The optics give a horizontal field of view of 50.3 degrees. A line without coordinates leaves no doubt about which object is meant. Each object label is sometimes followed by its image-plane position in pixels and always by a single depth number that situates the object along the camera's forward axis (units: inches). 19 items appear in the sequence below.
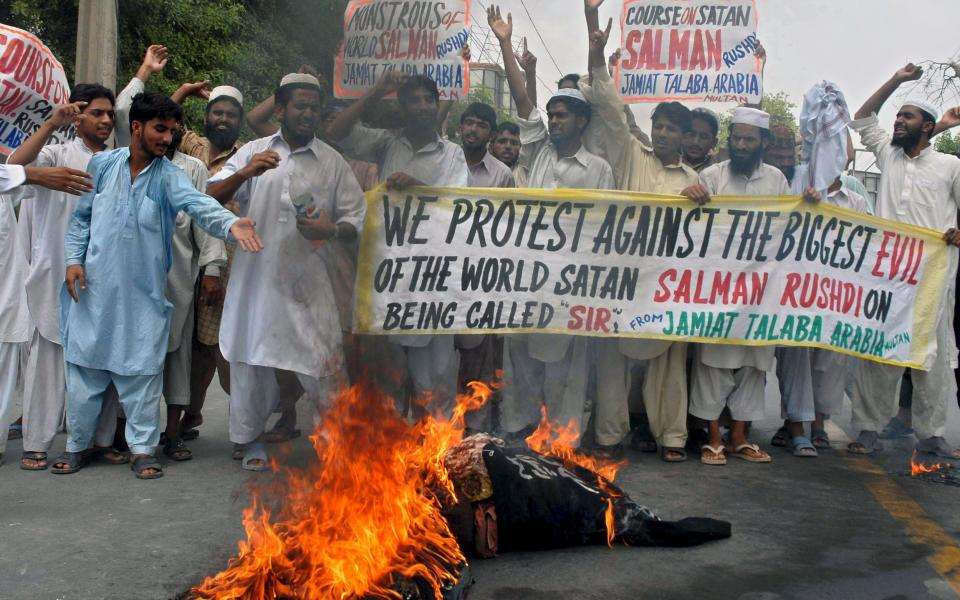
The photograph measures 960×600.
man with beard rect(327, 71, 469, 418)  236.1
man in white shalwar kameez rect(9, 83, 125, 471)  221.6
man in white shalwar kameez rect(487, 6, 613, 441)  244.2
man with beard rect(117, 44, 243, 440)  242.1
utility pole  365.1
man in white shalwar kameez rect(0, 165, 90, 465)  222.5
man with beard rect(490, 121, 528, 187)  319.0
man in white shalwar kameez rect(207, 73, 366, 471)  216.7
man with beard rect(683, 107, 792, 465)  244.4
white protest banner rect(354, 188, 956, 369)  232.8
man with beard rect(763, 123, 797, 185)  287.0
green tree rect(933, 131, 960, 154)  939.2
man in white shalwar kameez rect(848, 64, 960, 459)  258.5
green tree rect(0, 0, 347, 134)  528.9
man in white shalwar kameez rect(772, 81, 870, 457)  257.8
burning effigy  131.6
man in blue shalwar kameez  213.2
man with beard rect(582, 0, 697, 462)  244.7
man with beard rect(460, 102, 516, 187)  271.1
